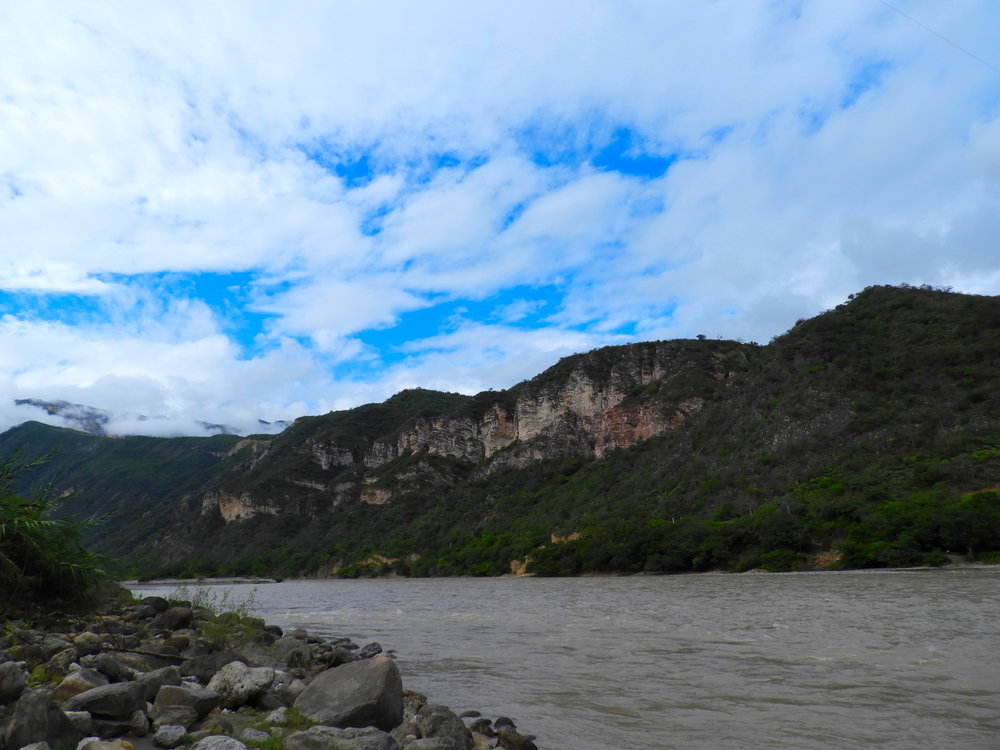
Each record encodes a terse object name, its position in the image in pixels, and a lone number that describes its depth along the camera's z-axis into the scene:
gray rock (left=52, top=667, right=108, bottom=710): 6.89
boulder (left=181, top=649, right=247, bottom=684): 9.52
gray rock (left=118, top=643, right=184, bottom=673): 9.55
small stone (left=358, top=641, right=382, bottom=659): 15.85
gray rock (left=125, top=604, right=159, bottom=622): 15.16
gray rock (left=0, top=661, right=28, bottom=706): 6.43
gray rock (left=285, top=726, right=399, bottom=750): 6.18
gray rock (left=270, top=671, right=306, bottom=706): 8.64
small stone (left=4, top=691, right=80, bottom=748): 5.35
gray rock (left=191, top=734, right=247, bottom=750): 5.84
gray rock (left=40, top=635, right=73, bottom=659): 9.10
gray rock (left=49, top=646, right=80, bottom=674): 8.23
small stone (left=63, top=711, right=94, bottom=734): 5.97
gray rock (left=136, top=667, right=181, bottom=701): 7.77
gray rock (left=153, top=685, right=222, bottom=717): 7.28
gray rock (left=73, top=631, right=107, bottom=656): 9.80
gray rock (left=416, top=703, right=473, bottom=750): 7.46
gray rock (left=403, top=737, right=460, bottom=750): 6.93
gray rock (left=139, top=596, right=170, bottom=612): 16.96
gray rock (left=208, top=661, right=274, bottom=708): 8.01
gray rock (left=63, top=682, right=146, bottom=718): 6.42
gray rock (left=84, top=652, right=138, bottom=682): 8.15
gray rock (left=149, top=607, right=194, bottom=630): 14.86
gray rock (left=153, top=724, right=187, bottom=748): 6.25
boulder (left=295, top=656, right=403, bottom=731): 7.68
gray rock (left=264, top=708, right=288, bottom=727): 7.17
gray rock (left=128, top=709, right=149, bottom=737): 6.41
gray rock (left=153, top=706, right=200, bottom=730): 6.77
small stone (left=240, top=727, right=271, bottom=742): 6.39
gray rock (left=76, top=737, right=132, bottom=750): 5.37
